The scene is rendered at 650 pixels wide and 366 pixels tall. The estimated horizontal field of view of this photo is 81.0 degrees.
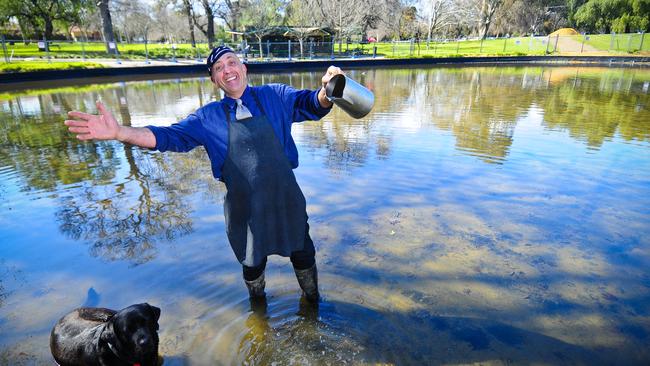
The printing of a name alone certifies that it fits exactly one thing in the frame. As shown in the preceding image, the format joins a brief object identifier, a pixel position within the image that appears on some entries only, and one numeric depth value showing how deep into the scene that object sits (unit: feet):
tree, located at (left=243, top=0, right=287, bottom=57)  136.70
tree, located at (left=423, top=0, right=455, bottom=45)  178.09
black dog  7.50
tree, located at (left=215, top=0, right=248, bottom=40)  151.61
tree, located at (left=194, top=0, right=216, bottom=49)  146.00
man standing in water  8.57
